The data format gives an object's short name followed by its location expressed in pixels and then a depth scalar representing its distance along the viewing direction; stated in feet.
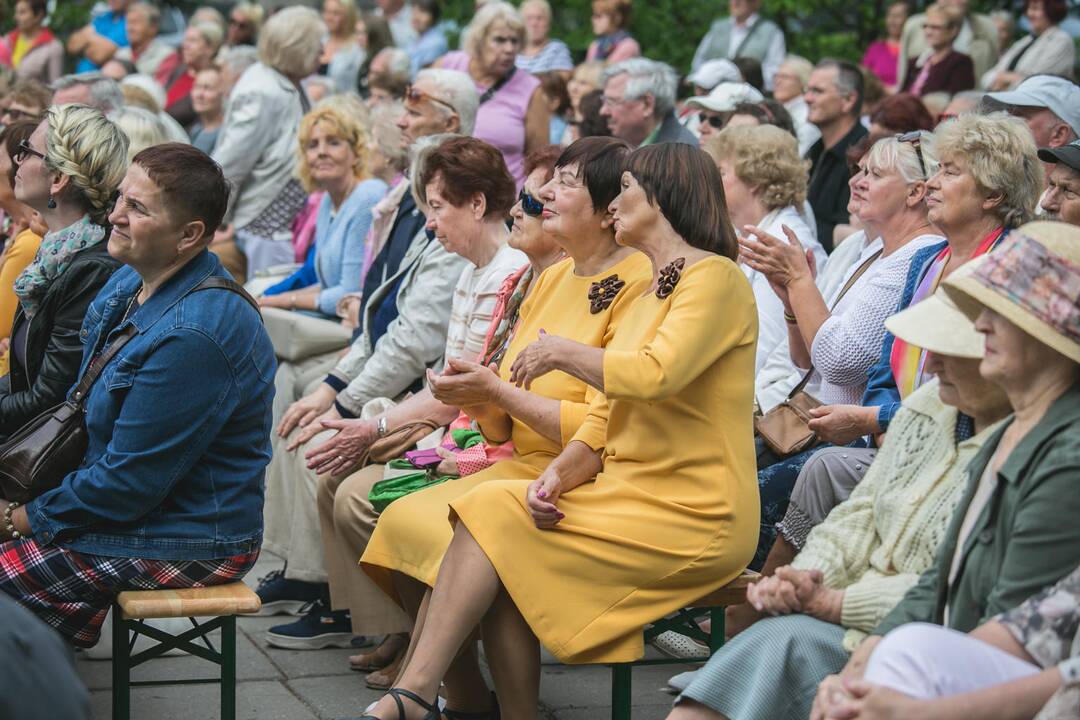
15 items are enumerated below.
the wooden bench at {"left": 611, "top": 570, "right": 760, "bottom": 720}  26.53
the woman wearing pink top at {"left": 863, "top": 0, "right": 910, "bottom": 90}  78.64
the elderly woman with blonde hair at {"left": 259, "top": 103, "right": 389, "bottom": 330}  47.80
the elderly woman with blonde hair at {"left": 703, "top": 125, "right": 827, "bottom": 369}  37.42
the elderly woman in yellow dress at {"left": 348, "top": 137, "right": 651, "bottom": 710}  28.55
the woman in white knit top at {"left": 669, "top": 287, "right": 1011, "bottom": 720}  21.11
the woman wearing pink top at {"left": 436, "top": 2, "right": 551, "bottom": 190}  54.29
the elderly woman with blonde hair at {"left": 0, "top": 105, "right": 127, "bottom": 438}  31.12
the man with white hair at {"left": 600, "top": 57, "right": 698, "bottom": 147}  50.37
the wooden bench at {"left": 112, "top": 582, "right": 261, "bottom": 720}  26.68
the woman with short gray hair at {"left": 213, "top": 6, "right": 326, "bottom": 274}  59.57
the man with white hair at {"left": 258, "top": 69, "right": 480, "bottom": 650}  36.73
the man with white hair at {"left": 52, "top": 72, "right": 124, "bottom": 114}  54.39
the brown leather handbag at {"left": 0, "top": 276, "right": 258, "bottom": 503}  27.61
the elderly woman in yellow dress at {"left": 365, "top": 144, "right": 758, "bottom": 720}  25.36
